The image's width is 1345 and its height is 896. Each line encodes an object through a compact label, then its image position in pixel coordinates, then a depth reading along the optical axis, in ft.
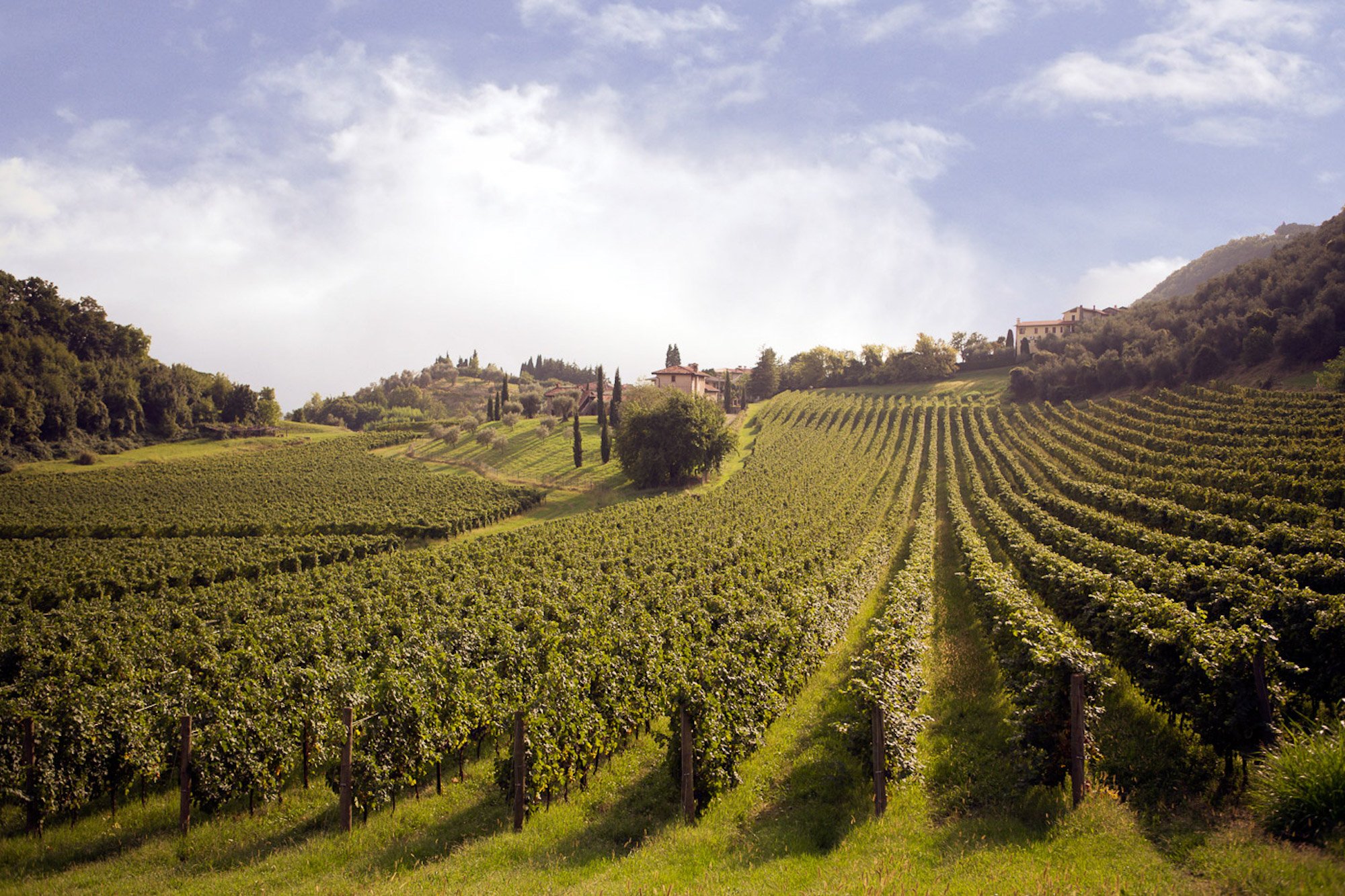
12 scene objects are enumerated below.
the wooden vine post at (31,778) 36.60
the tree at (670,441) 208.13
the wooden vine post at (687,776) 34.91
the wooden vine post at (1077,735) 31.91
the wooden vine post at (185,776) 36.06
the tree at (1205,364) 217.97
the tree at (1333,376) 157.58
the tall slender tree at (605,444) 246.68
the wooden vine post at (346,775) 34.88
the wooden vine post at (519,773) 35.14
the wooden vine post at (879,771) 33.99
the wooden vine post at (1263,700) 31.58
